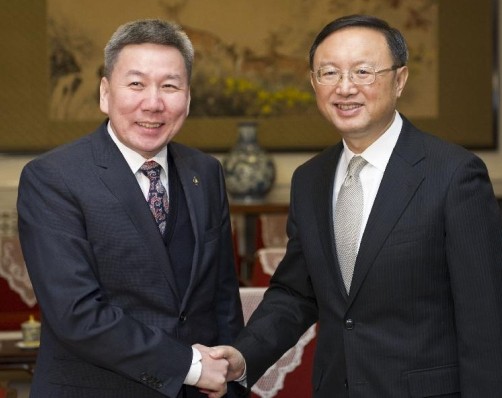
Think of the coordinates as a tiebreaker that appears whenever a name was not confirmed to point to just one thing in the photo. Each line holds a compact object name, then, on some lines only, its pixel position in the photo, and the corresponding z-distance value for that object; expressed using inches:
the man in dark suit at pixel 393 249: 94.2
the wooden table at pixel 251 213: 290.4
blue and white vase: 297.4
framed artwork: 312.0
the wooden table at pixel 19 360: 165.3
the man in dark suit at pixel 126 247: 96.8
